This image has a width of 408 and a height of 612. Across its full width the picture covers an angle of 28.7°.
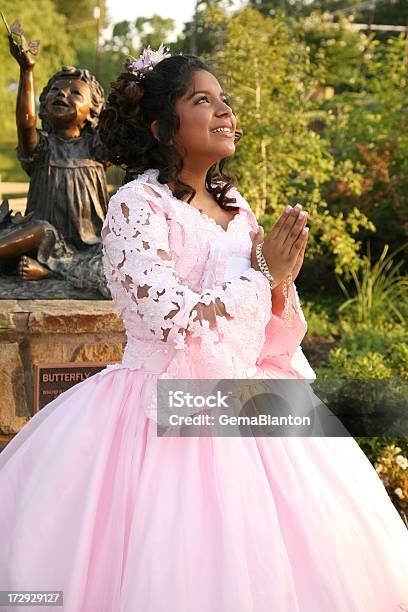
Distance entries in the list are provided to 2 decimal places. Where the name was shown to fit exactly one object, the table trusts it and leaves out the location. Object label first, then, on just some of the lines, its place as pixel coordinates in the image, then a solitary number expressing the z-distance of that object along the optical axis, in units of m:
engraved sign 4.19
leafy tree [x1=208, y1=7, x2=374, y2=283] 7.92
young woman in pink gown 2.01
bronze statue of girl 4.51
